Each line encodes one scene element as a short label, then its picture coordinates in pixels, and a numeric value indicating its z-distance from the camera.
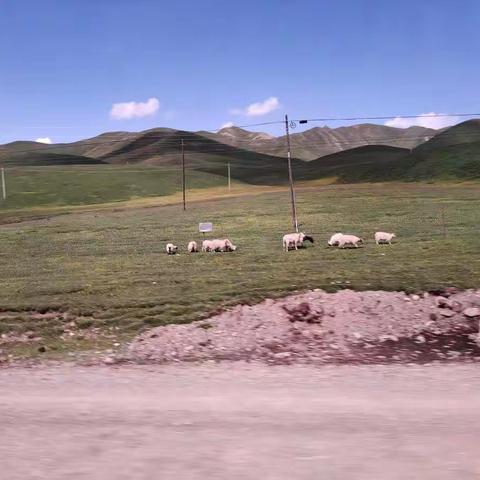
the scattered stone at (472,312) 12.94
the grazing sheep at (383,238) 28.77
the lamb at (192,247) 29.62
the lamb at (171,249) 29.00
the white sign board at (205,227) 27.19
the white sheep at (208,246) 29.01
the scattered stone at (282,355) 11.12
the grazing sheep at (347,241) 28.05
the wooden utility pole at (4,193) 123.25
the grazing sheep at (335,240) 28.23
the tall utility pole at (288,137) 30.09
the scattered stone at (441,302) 13.52
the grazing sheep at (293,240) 28.05
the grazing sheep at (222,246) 28.94
